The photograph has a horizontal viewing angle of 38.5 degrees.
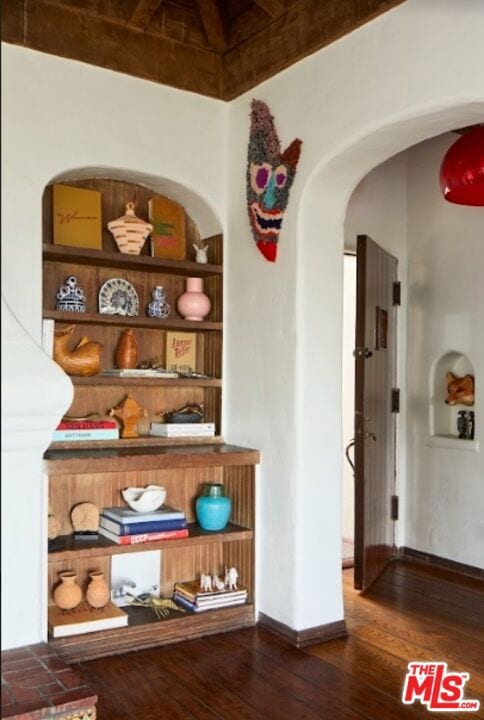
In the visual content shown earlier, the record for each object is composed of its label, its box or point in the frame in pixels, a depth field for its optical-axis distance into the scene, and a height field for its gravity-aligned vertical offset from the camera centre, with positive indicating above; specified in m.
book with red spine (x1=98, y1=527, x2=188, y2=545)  2.95 -0.81
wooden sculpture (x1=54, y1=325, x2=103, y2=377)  3.06 -0.03
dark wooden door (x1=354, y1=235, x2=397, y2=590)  3.77 -0.35
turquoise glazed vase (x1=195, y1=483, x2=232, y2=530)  3.23 -0.75
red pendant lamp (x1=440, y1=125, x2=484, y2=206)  2.68 +0.71
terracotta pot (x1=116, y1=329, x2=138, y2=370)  3.29 -0.01
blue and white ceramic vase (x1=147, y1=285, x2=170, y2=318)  3.40 +0.22
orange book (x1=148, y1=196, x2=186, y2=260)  3.42 +0.60
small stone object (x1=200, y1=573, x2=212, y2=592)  3.20 -1.09
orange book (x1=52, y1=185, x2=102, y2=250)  3.12 +0.61
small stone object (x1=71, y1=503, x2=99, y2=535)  3.05 -0.75
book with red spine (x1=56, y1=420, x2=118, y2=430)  3.07 -0.34
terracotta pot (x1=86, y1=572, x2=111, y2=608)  2.97 -1.05
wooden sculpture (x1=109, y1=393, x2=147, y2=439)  3.27 -0.31
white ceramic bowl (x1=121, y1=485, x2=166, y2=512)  3.06 -0.66
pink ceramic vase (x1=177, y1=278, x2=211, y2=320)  3.44 +0.24
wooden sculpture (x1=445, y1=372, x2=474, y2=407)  4.23 -0.25
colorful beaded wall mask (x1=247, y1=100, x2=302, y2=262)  3.13 +0.80
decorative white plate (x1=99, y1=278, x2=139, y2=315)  3.28 +0.24
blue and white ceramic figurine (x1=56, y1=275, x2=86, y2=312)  3.11 +0.23
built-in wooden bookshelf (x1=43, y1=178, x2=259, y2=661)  2.91 -0.46
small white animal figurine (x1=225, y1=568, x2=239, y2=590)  3.27 -1.09
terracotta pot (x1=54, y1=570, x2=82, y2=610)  2.90 -1.03
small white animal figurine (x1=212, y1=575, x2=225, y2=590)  3.24 -1.10
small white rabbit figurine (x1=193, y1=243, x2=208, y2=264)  3.51 +0.47
